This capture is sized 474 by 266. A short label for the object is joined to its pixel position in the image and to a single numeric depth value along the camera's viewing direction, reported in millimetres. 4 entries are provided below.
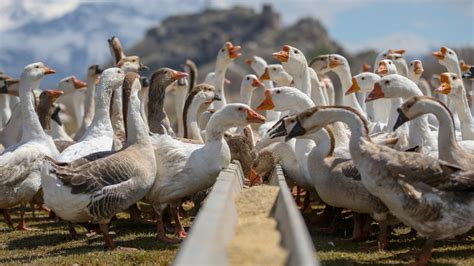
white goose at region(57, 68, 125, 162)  12688
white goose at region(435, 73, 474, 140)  13579
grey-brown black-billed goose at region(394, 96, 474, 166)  9133
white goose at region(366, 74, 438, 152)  11109
